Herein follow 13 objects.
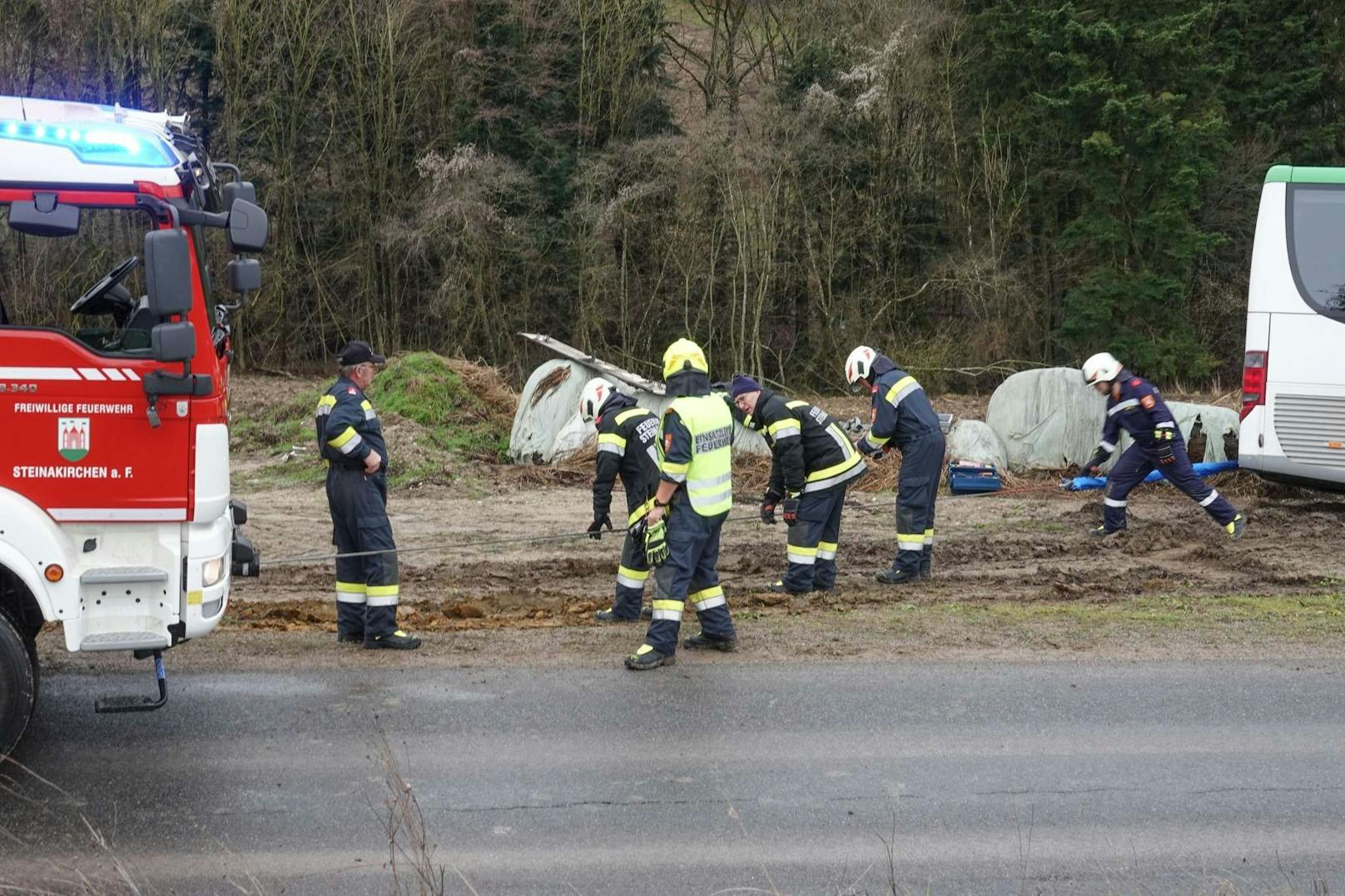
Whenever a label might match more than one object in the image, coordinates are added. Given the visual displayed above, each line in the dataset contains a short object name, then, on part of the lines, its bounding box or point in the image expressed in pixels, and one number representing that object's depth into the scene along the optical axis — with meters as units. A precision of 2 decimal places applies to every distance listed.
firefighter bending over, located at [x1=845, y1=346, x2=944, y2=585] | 11.42
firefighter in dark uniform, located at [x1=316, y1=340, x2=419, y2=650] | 8.73
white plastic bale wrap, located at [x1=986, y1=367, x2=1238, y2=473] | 17.17
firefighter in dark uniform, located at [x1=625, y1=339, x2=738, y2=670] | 8.45
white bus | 13.35
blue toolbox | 16.19
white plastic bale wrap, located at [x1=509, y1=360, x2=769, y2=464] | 18.23
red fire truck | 6.26
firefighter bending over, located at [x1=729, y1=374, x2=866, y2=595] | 10.65
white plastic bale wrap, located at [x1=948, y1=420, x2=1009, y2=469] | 16.86
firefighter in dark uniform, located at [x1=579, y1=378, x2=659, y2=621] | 9.89
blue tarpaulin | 14.53
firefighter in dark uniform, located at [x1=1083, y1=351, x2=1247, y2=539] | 12.98
